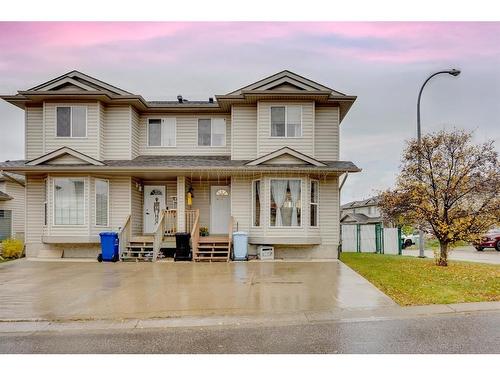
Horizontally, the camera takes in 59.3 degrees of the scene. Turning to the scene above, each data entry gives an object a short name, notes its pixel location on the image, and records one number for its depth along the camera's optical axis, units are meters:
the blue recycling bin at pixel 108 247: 15.28
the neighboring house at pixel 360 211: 48.17
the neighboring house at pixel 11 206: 27.50
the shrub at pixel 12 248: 16.39
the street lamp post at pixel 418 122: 16.27
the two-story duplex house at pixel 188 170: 15.80
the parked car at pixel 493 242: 25.88
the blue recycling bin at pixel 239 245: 15.33
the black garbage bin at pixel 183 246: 15.20
